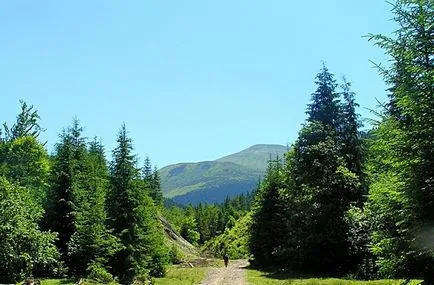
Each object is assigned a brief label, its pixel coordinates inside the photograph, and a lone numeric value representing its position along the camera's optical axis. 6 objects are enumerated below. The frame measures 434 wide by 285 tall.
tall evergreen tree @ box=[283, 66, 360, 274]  40.03
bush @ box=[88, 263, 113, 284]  35.28
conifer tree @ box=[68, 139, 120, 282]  37.37
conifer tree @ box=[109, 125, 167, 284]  41.00
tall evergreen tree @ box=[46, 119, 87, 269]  45.50
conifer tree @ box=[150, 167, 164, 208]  92.36
